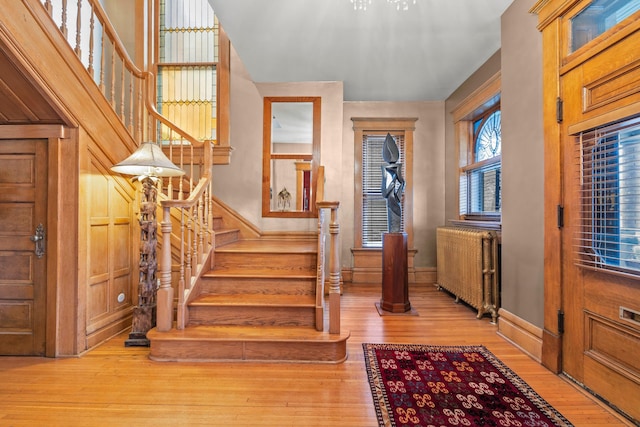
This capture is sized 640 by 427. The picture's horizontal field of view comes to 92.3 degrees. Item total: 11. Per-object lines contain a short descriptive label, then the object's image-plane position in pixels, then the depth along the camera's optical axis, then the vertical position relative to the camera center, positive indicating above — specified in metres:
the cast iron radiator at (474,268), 3.20 -0.56
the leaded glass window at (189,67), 4.44 +2.19
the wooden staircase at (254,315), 2.29 -0.80
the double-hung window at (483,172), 3.67 +0.59
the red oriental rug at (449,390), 1.67 -1.08
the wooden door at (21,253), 2.35 -0.27
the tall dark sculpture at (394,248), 3.39 -0.34
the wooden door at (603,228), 1.64 -0.06
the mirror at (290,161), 4.35 +0.82
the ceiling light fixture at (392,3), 2.59 +1.82
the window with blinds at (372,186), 4.82 +0.50
